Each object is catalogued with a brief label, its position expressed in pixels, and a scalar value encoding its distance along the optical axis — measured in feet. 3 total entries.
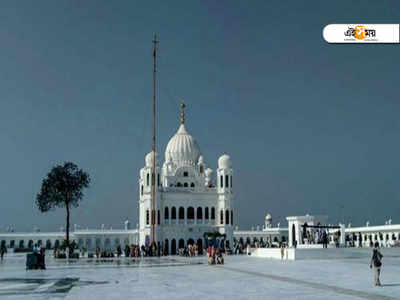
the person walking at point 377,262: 59.34
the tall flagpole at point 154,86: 190.90
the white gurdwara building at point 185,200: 251.80
